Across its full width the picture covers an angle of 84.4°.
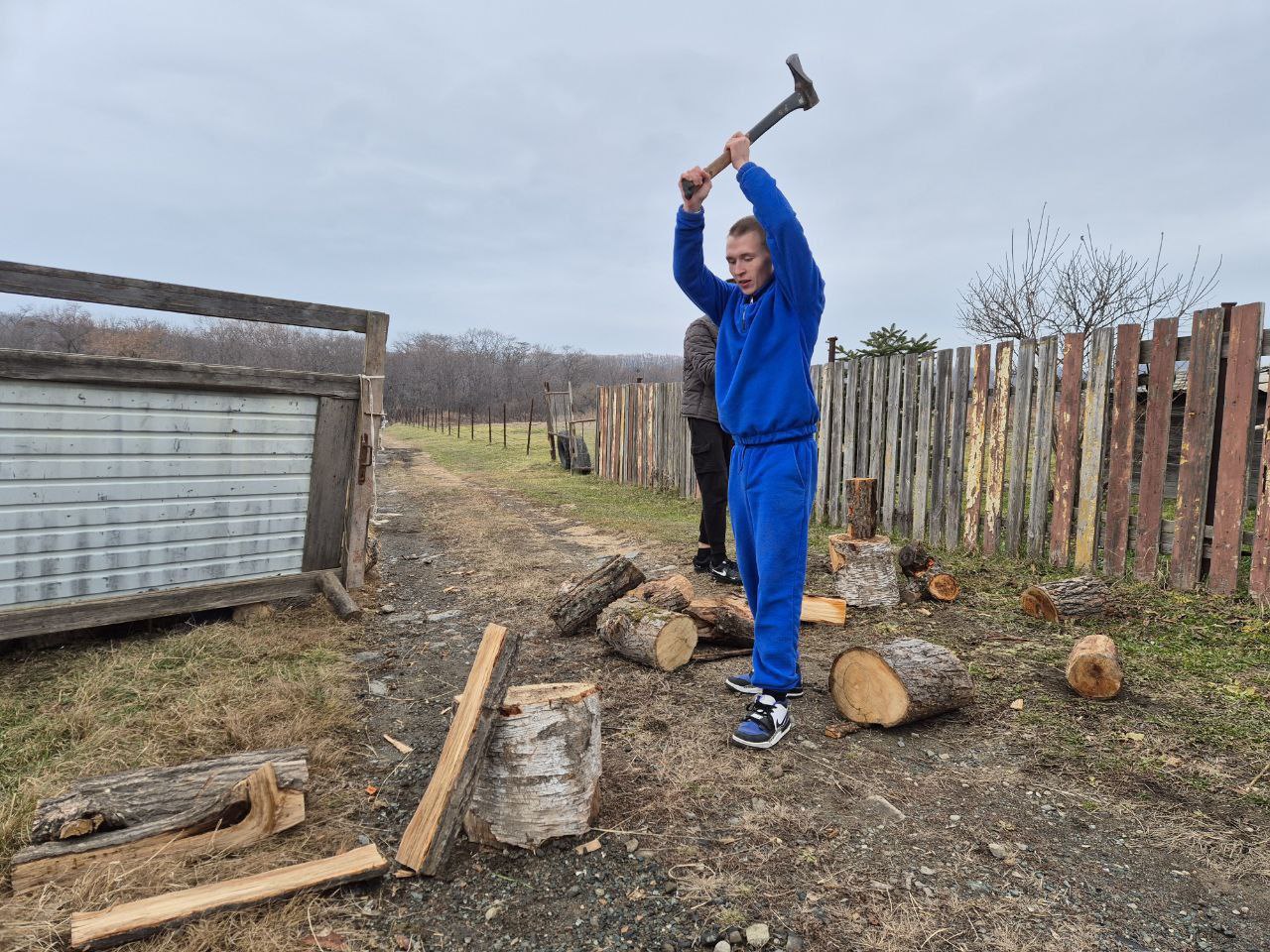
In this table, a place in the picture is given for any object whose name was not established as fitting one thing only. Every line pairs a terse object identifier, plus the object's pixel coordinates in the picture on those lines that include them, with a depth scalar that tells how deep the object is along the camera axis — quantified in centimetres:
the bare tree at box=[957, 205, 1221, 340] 1251
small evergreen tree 1316
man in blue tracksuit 266
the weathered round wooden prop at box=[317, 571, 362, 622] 450
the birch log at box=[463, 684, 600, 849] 213
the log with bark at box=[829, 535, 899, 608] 458
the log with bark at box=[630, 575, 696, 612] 388
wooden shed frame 363
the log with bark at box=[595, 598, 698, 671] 356
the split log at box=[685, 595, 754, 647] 384
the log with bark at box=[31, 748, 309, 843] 199
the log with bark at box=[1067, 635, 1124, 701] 312
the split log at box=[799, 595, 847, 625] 436
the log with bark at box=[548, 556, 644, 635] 418
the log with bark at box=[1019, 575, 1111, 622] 424
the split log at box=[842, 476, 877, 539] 458
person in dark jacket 544
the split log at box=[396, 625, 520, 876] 201
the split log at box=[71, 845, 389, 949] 166
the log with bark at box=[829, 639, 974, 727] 284
